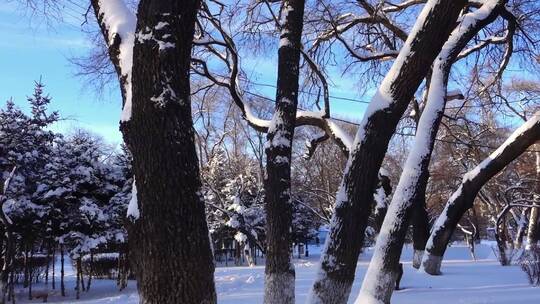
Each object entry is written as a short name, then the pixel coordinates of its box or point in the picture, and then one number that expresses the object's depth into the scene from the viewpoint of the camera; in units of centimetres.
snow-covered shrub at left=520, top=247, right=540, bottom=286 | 1365
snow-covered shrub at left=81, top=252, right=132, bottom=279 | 2677
